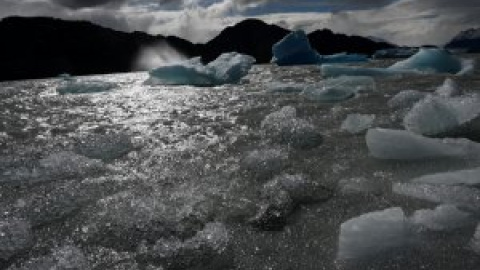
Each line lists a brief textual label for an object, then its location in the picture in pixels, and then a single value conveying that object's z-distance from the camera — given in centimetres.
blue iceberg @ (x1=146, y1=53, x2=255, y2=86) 1093
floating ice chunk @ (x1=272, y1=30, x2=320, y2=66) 1828
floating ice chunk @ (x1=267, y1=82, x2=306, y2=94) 751
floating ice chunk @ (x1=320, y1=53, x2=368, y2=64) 1959
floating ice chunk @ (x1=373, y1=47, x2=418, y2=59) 3519
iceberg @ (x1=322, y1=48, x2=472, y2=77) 948
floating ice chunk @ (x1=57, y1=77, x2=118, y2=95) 1021
